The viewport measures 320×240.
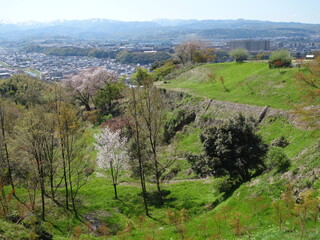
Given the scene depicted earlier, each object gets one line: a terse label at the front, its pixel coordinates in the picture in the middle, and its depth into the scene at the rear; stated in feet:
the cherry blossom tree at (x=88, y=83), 165.07
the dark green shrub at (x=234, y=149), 57.11
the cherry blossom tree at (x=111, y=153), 73.61
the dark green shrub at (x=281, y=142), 70.74
